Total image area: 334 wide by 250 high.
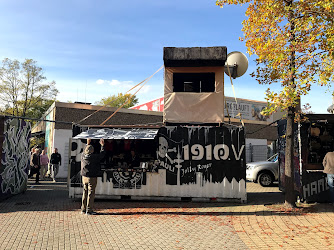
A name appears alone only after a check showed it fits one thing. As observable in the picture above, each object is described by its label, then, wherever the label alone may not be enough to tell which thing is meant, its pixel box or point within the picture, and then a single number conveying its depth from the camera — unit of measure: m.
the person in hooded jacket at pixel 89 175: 7.67
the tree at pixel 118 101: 53.22
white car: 13.65
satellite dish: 11.58
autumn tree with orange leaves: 7.89
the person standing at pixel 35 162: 13.84
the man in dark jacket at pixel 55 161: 15.19
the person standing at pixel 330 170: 8.44
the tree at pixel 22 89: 30.48
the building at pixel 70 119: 17.83
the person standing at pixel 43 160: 15.68
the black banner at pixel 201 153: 9.38
